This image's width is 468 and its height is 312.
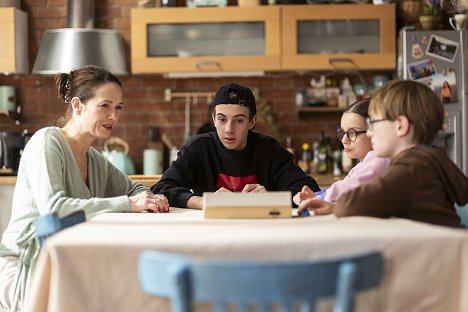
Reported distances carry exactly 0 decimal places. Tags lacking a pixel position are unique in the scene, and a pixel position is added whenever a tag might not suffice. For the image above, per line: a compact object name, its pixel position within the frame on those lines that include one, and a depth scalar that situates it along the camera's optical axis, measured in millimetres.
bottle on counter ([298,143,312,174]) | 5879
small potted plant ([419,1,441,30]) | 5629
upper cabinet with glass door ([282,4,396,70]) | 5727
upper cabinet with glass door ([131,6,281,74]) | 5766
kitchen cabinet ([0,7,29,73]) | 5832
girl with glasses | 2693
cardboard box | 2221
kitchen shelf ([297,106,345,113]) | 5926
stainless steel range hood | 5664
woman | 2635
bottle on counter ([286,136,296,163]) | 6012
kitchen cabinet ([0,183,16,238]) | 5574
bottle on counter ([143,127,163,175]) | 5934
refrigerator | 5434
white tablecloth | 1711
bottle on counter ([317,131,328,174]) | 5859
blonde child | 2062
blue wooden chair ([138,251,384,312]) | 1537
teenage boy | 3193
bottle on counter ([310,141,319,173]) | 5887
